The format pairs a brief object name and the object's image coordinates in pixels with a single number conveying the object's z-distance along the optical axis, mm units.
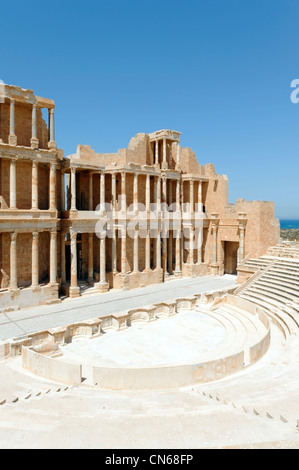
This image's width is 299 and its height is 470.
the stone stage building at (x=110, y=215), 19875
